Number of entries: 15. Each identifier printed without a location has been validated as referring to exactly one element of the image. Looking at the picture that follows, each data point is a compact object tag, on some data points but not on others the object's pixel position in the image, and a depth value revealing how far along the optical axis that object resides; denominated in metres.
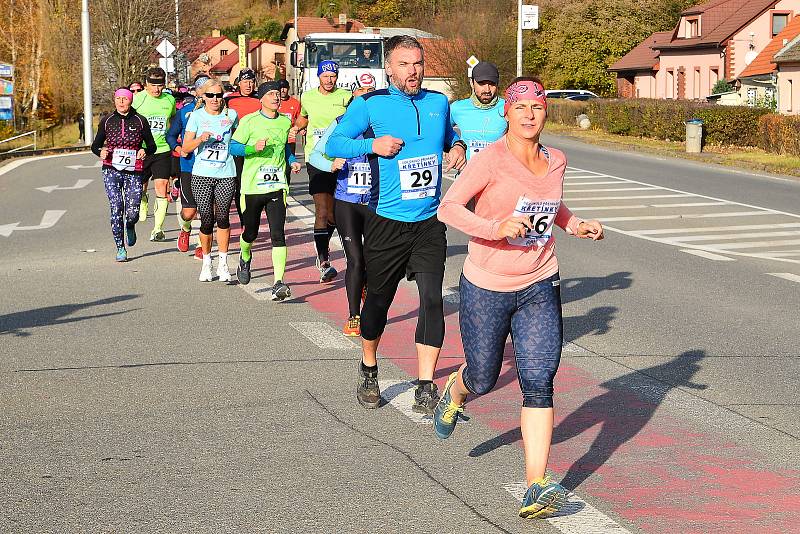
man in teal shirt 9.94
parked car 74.38
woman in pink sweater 5.44
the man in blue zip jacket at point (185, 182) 14.16
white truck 42.97
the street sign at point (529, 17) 53.85
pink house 71.75
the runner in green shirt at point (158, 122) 16.44
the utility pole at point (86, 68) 43.84
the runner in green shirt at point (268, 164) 11.56
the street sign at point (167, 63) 51.62
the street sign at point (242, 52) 82.00
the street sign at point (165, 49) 50.62
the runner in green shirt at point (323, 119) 12.34
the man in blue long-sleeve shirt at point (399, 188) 7.28
